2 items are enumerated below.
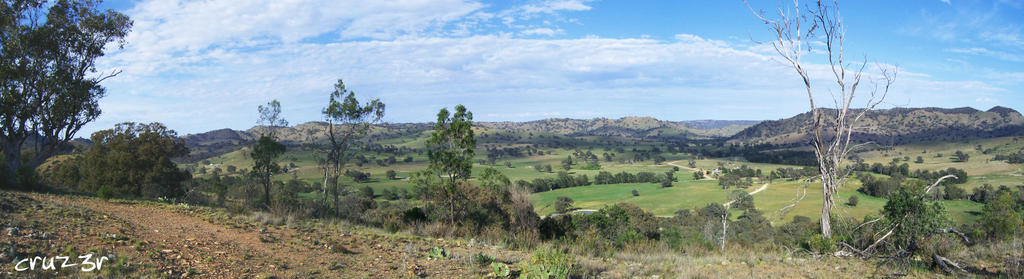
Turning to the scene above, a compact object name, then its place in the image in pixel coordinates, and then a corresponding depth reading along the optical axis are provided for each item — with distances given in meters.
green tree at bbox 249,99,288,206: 33.94
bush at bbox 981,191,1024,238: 24.02
